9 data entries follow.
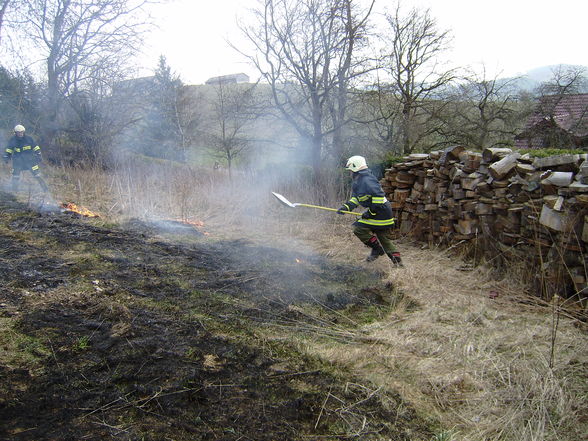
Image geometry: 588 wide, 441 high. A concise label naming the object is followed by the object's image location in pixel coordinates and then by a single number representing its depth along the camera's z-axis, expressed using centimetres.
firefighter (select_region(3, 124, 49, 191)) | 1007
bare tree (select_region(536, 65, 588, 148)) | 1869
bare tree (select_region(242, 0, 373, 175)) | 1416
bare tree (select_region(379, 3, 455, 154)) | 1680
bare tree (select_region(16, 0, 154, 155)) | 1368
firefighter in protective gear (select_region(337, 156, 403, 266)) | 604
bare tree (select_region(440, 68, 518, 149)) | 1739
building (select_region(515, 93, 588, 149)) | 1862
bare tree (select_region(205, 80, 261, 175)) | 1512
